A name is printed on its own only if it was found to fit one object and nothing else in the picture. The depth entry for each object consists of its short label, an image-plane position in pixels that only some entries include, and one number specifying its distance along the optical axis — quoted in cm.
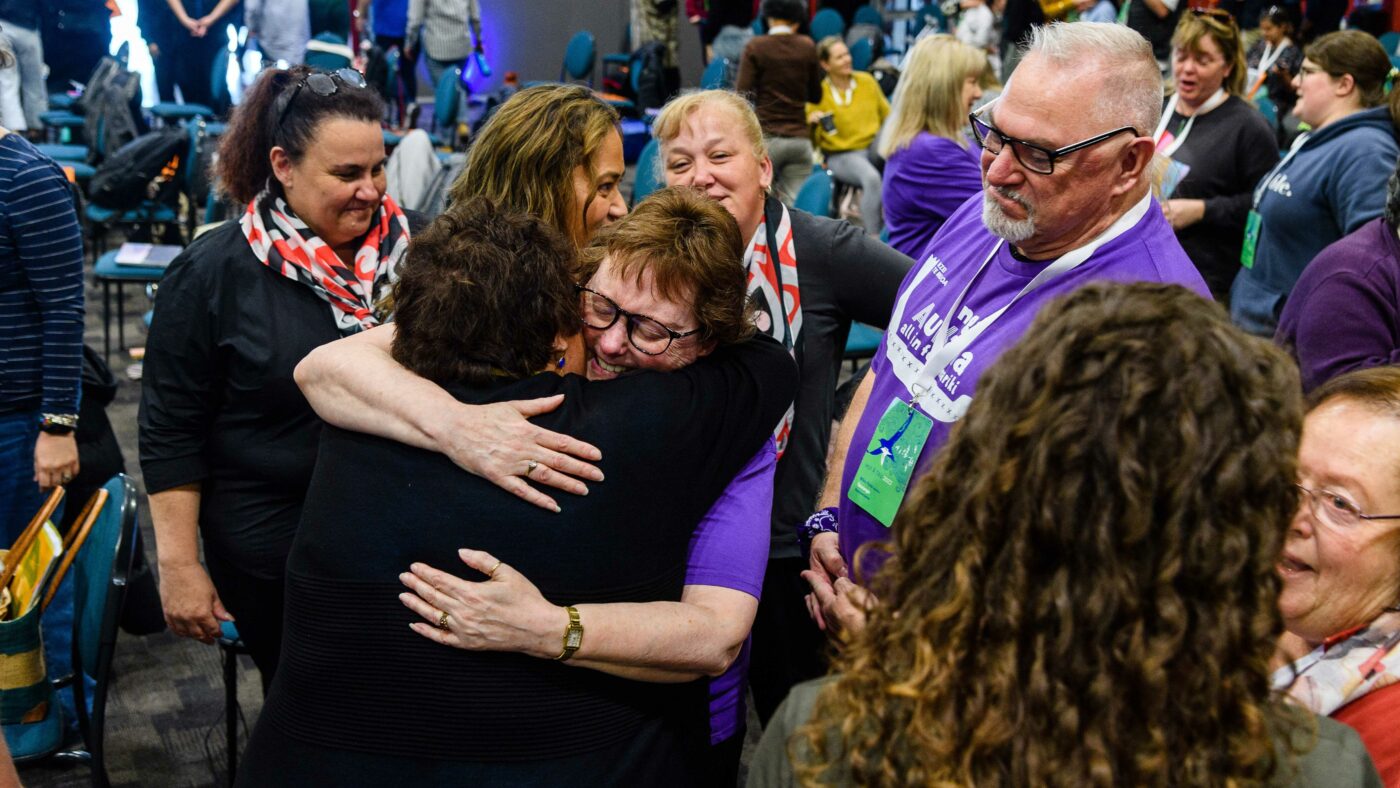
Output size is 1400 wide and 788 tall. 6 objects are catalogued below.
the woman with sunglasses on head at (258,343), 214
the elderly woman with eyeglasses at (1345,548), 132
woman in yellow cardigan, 765
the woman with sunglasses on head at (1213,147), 395
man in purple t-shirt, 178
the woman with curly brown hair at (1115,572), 86
